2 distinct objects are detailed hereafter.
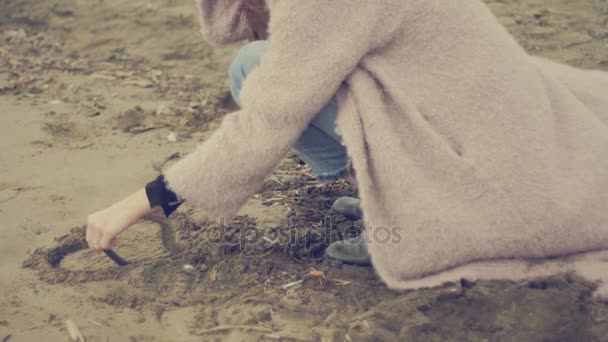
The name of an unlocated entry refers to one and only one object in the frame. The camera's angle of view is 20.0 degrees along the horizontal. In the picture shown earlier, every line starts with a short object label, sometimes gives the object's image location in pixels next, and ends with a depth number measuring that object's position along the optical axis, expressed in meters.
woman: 2.93
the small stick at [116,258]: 3.14
